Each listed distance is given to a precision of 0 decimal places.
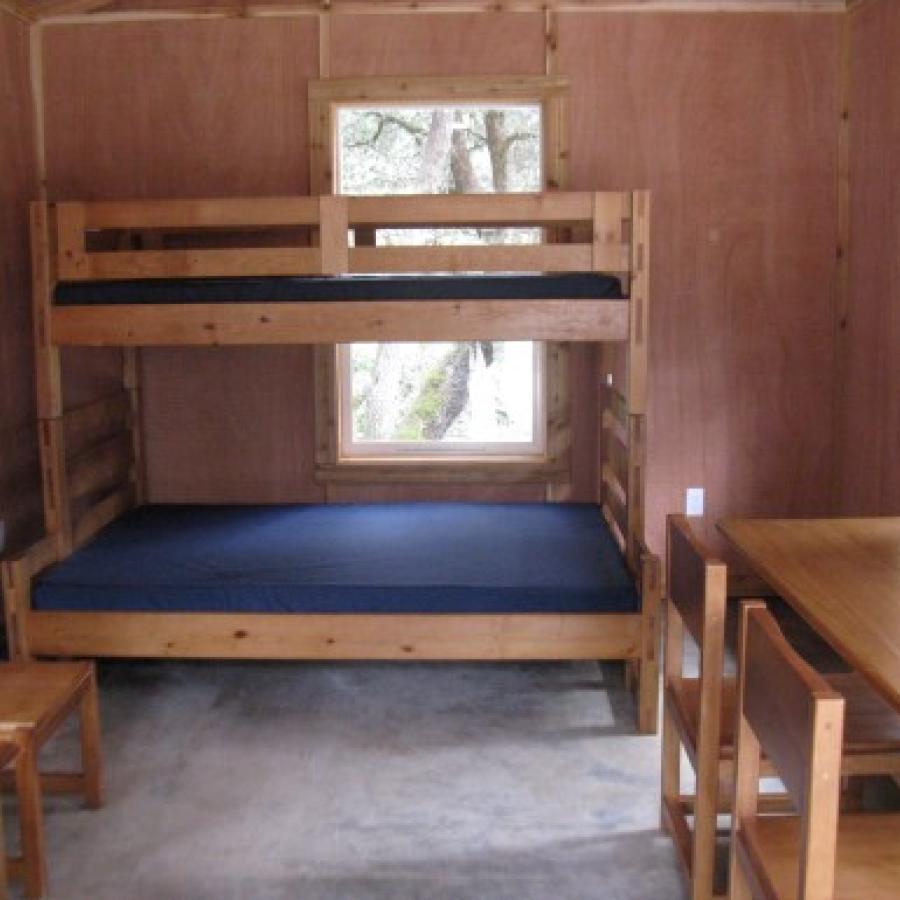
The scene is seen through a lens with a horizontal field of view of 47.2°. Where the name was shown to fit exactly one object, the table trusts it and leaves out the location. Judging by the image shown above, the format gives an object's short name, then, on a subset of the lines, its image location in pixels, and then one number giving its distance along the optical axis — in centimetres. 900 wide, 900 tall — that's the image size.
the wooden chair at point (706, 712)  197
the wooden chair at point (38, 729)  223
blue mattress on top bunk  320
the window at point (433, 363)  419
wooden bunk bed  313
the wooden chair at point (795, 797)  134
